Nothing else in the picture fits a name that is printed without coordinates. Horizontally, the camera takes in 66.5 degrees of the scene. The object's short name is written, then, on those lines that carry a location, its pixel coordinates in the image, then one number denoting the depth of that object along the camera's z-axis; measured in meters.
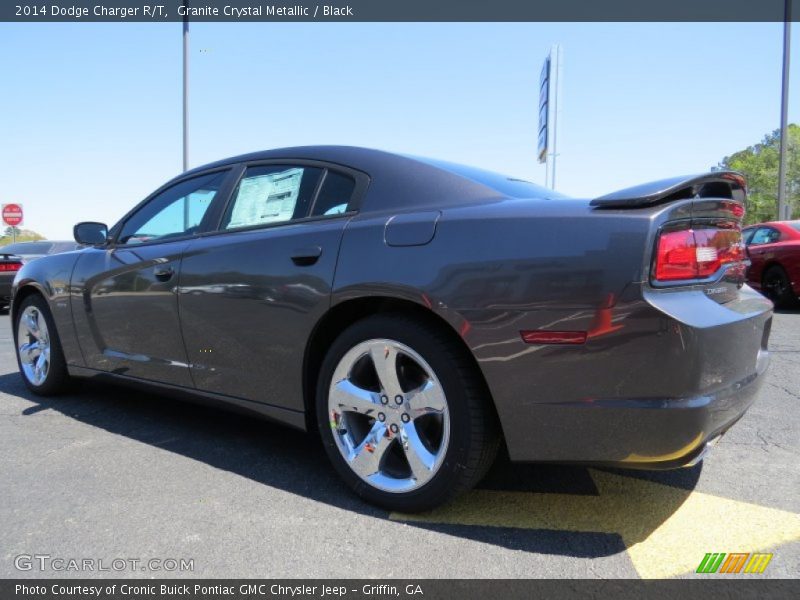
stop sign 23.55
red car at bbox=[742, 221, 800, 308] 8.69
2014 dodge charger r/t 1.87
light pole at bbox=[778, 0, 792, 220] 15.37
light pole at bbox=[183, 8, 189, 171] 13.57
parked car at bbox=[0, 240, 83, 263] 12.33
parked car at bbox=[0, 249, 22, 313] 10.60
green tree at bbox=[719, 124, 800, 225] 50.97
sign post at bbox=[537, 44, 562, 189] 18.41
